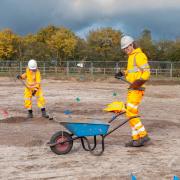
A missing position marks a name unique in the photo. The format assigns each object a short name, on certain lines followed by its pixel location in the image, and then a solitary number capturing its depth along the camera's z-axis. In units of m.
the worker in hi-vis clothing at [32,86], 12.16
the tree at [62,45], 47.19
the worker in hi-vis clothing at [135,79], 8.08
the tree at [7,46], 47.62
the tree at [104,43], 44.76
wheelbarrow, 7.23
